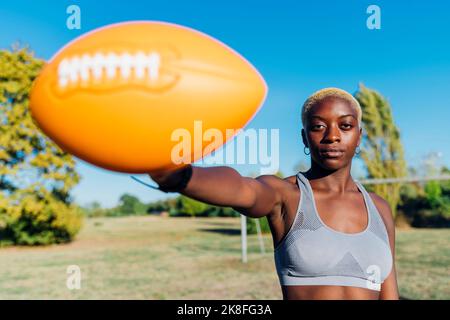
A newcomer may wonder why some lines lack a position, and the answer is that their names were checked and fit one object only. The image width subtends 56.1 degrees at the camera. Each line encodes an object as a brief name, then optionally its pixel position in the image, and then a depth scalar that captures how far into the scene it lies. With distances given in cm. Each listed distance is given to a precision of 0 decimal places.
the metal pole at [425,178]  859
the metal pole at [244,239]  1031
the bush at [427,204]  2266
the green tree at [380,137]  2550
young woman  149
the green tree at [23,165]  1520
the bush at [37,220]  1548
